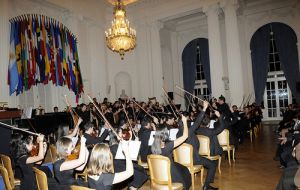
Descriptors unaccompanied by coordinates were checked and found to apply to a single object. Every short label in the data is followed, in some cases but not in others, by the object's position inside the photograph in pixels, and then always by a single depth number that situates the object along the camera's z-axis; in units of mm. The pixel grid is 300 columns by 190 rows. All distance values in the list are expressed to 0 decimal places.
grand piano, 7551
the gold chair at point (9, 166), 3791
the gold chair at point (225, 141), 5172
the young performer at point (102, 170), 2252
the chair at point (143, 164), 4508
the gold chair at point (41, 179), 2635
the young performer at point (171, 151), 3289
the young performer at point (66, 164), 2590
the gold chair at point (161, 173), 3076
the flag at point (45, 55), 9906
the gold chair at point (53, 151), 4512
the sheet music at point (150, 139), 4426
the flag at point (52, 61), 10211
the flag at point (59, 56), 10500
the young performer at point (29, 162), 3115
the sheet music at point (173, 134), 4781
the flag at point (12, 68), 8711
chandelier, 8375
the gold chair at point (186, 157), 3732
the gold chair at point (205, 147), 4477
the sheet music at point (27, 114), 7448
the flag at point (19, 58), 8906
